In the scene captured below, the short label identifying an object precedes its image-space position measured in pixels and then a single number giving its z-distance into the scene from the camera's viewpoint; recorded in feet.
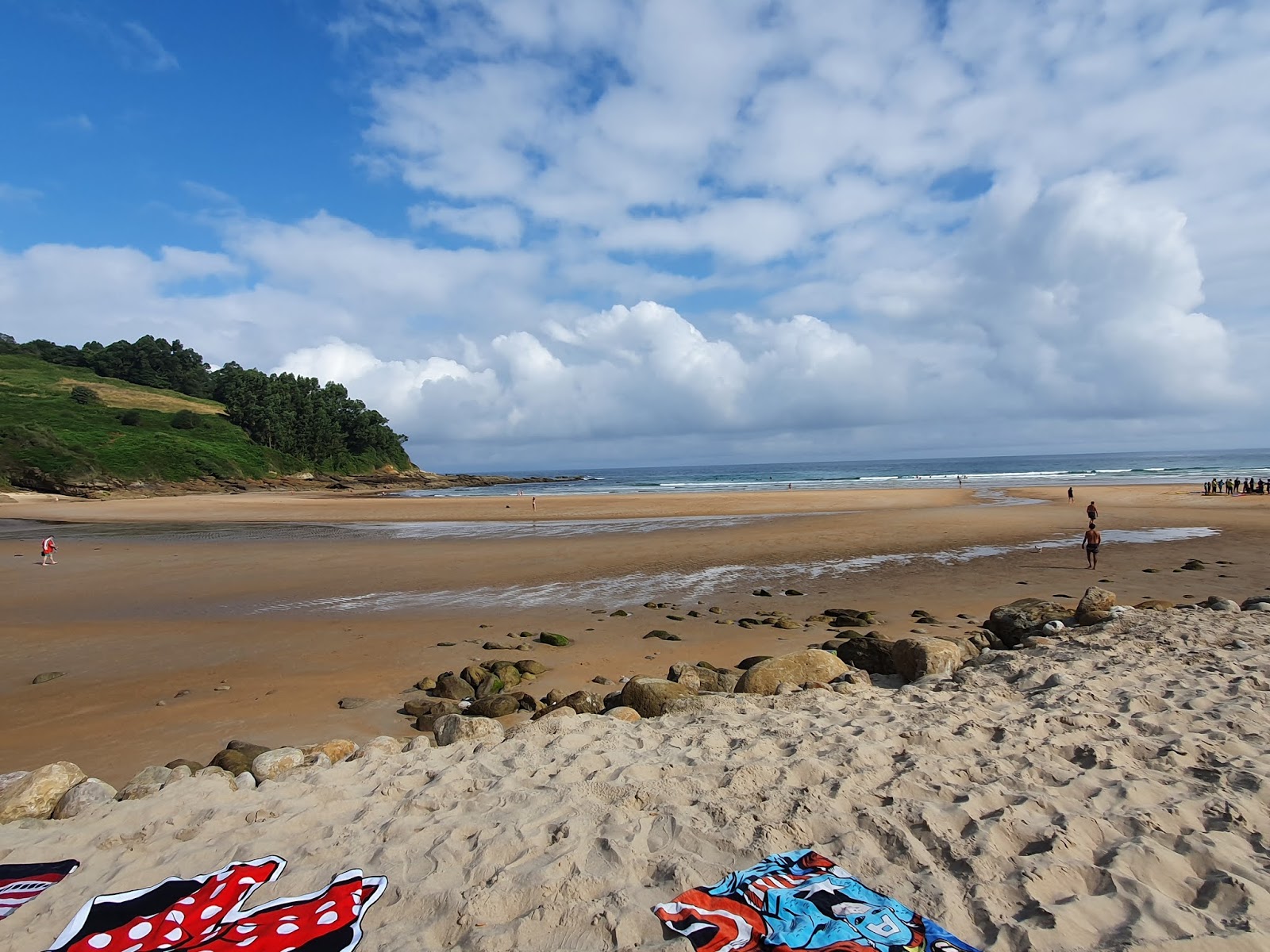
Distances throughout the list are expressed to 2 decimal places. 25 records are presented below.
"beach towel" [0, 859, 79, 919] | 11.86
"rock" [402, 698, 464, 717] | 24.70
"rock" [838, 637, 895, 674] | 27.81
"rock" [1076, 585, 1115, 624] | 33.12
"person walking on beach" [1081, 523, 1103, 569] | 52.21
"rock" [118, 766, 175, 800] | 16.55
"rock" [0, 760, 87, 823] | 15.94
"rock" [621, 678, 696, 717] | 22.33
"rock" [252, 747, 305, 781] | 17.95
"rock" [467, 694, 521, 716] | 24.79
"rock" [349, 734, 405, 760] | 18.81
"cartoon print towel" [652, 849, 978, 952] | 10.18
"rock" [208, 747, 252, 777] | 19.56
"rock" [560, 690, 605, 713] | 23.76
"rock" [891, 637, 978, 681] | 25.54
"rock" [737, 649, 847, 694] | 24.47
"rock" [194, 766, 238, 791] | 17.04
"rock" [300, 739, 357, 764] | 19.76
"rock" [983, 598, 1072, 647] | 31.76
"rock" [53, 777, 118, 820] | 15.81
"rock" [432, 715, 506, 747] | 20.02
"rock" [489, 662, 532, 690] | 28.19
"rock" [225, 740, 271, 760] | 20.57
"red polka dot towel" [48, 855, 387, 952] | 10.71
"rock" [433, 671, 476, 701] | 26.78
